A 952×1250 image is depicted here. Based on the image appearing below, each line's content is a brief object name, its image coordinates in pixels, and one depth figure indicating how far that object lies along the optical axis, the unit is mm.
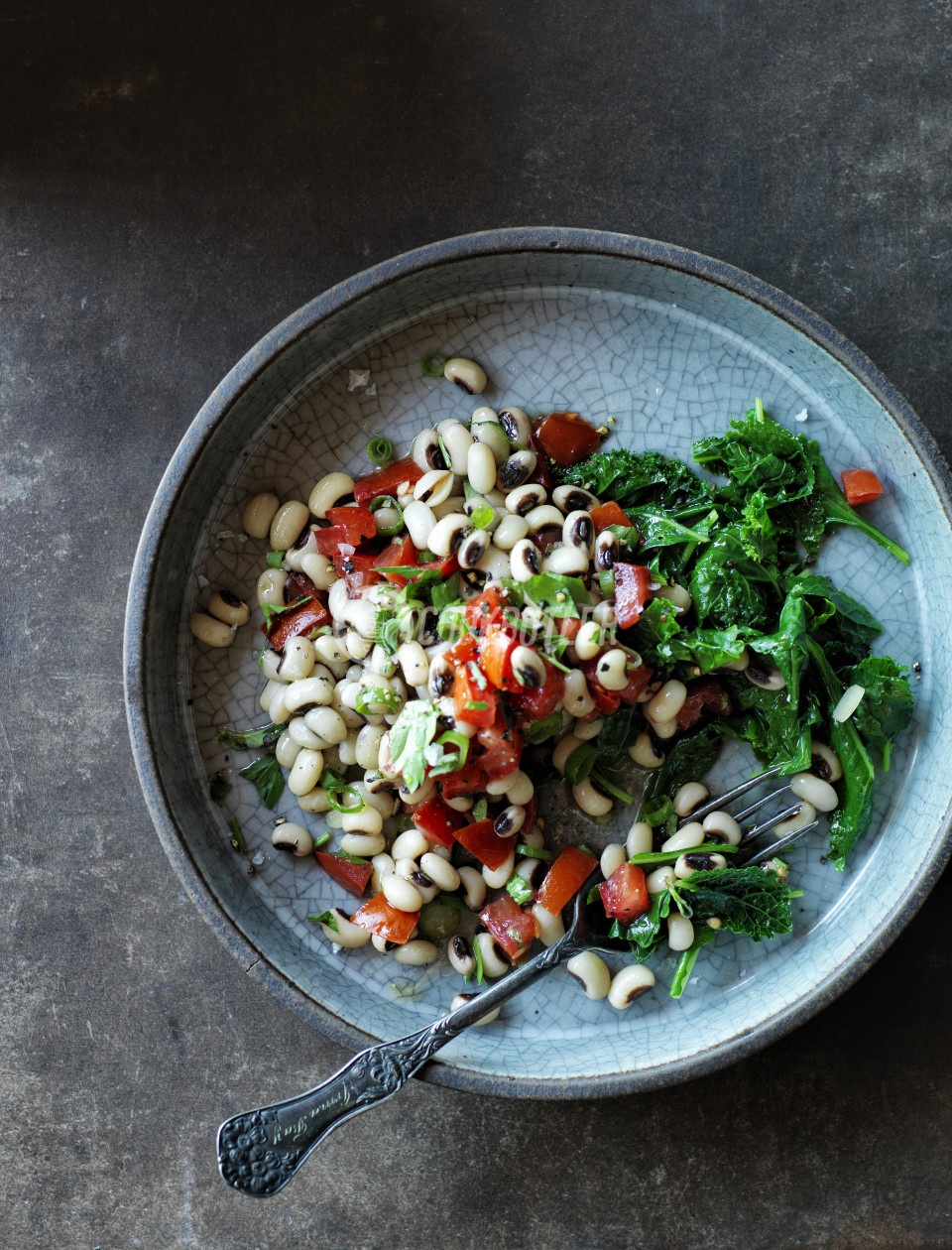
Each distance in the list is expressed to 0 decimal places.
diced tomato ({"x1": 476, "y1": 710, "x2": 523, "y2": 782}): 358
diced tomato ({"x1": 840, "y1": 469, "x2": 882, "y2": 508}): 390
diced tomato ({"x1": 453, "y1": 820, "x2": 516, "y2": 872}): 380
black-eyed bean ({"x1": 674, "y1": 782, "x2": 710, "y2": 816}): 388
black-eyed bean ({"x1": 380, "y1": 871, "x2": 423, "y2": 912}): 382
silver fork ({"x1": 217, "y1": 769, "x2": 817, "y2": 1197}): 362
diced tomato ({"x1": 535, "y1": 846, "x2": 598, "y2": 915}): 387
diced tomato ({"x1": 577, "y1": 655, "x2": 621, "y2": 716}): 365
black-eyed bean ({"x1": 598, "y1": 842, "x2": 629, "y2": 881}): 386
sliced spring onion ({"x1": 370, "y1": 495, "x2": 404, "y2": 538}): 391
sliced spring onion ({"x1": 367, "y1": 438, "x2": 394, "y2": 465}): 399
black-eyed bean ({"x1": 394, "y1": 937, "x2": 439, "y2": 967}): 391
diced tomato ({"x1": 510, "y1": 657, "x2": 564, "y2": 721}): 358
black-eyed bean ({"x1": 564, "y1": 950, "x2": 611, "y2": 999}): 387
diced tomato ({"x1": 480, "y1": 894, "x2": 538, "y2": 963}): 386
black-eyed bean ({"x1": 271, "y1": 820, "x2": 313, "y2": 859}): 393
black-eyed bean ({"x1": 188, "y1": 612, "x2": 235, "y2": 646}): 398
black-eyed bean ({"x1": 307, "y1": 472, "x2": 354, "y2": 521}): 395
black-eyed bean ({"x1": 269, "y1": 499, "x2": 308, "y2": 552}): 398
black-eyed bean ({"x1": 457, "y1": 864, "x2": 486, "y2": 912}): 391
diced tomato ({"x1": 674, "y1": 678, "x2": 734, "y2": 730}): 383
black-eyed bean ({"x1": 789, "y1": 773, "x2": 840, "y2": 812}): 384
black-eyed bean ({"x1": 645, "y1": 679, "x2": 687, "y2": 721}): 376
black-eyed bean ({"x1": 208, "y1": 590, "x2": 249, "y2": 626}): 398
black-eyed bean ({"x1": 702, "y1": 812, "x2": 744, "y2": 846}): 382
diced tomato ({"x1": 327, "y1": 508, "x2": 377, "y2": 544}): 390
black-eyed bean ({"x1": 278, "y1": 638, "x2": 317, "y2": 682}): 386
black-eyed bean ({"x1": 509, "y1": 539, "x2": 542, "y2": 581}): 366
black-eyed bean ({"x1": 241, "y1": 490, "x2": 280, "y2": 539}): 400
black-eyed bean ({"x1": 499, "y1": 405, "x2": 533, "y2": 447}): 389
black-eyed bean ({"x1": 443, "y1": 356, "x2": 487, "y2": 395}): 396
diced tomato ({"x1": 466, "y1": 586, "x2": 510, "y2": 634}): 358
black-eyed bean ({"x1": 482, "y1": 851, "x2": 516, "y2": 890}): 385
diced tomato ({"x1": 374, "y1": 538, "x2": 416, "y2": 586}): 385
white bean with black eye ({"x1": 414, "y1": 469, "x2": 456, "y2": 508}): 383
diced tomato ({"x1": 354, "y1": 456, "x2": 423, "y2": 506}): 396
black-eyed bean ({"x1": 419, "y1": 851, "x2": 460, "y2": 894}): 381
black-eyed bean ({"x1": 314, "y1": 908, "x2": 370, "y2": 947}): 393
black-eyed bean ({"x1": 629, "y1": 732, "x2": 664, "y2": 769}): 386
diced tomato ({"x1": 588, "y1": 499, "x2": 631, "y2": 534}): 382
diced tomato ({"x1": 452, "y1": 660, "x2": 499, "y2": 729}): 352
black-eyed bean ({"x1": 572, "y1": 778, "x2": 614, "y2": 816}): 386
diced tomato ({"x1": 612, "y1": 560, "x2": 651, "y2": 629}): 367
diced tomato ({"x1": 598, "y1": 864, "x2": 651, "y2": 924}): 382
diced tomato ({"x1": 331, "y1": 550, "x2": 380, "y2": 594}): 386
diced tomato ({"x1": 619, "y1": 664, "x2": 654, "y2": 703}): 372
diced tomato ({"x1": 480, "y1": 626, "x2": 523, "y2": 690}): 351
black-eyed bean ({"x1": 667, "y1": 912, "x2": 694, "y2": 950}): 382
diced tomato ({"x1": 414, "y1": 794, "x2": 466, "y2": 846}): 382
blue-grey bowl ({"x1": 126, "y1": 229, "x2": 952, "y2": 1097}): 380
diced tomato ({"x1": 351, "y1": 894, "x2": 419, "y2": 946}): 388
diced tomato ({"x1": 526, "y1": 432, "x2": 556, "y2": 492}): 389
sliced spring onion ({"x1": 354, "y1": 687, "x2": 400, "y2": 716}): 370
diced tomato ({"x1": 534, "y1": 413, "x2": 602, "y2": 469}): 392
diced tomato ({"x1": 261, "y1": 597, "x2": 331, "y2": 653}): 394
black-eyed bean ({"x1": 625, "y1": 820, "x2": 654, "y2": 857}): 385
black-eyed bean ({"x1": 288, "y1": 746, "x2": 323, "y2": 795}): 388
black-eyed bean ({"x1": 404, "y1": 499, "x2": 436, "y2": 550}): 379
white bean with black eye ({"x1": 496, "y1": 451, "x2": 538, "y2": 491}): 382
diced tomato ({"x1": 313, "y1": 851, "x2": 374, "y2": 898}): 395
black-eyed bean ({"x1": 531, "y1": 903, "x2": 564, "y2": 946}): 388
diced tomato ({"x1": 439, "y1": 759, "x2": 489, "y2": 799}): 365
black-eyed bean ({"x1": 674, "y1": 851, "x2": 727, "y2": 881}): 376
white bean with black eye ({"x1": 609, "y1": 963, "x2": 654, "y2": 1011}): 385
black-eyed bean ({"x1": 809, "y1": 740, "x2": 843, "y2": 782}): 385
